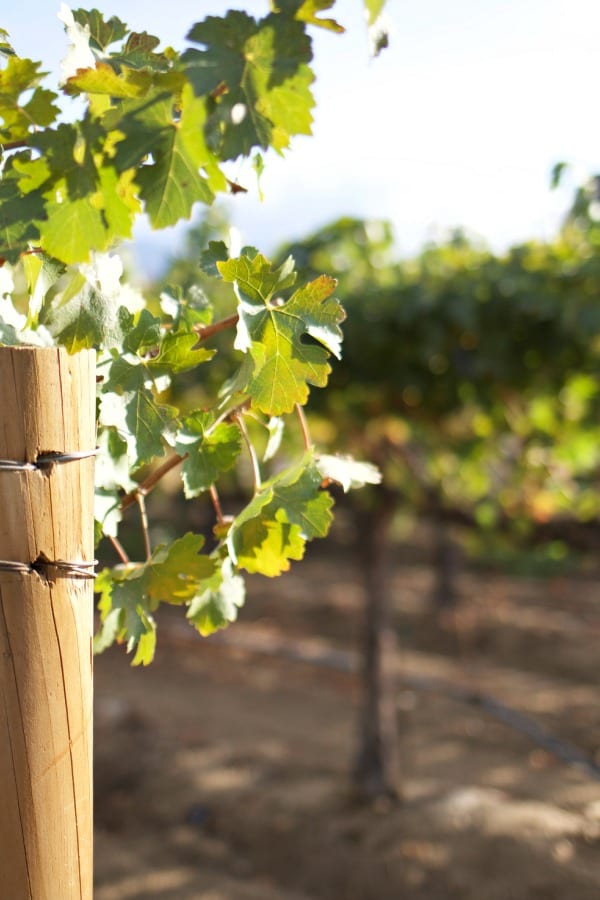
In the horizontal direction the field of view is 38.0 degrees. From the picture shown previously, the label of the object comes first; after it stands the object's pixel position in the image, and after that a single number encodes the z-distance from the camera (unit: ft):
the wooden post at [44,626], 3.61
